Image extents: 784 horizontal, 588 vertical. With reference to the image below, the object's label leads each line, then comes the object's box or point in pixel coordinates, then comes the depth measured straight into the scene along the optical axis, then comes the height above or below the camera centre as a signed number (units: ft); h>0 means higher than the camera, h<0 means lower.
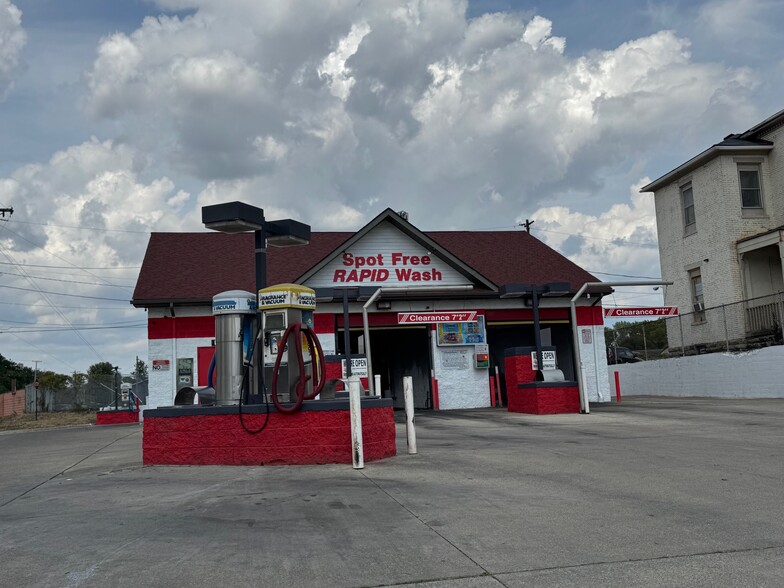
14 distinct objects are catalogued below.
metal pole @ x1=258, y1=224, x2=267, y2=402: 35.73 +5.99
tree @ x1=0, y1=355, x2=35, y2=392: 287.38 +11.50
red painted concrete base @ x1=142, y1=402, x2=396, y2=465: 32.81 -2.30
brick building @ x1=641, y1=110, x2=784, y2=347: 95.76 +17.75
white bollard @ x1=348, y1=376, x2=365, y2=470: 31.22 -1.75
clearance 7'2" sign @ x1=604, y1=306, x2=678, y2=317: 65.87 +4.73
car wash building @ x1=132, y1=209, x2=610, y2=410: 83.82 +9.59
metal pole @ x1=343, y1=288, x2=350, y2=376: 65.99 +4.02
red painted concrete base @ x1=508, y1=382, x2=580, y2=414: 64.64 -2.41
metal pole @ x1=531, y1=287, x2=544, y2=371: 66.09 +3.49
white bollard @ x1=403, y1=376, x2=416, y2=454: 36.17 -1.68
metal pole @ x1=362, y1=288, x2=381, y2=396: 66.88 +6.45
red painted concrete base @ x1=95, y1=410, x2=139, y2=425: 92.02 -2.67
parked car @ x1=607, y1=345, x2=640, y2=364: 134.59 +2.04
